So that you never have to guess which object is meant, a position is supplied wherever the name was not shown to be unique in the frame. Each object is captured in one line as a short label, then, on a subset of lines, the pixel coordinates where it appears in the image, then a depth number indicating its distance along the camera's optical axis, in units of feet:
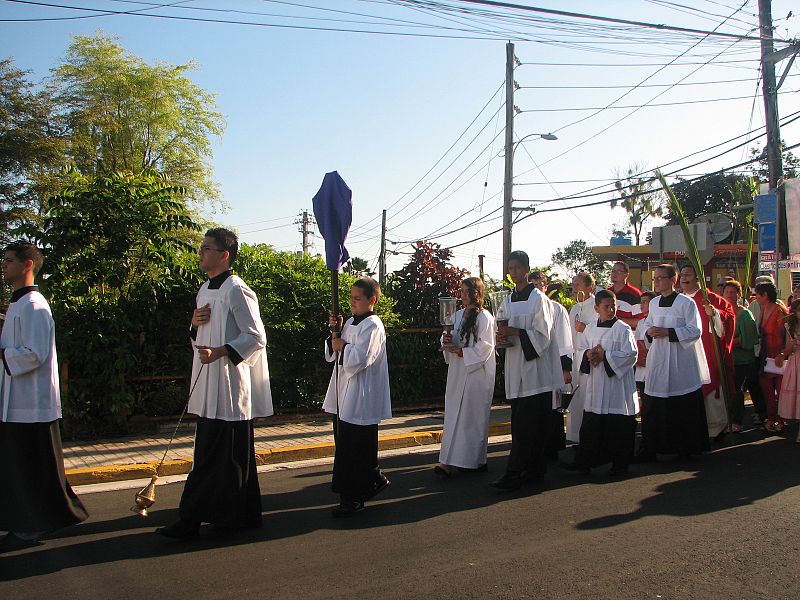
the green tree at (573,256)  194.85
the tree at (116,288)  31.07
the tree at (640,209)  169.89
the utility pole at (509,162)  72.49
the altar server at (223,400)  18.16
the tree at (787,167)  121.53
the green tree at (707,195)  139.44
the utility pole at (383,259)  147.21
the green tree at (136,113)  101.09
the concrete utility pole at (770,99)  52.85
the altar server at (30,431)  17.60
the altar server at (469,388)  25.20
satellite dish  49.39
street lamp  72.54
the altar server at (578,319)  29.91
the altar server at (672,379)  27.48
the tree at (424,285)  42.45
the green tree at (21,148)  78.74
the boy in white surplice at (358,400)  20.26
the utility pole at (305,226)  198.40
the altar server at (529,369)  23.73
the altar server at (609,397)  25.43
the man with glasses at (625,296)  31.94
